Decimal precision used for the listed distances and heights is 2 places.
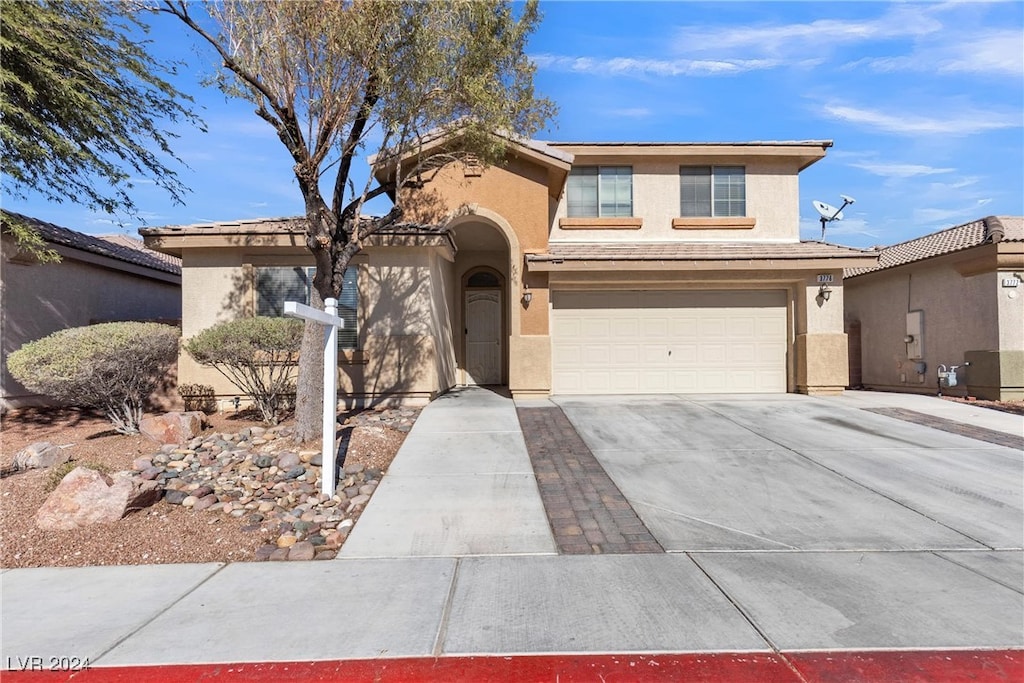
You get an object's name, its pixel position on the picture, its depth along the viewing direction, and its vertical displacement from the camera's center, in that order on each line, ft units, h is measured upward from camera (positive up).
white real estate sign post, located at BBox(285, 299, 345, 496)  20.01 -1.66
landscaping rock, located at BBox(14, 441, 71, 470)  23.16 -4.35
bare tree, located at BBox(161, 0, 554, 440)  23.90 +11.64
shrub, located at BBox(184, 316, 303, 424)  27.94 +0.09
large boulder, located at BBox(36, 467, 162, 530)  17.95 -4.78
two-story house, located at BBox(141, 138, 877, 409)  37.19 +4.91
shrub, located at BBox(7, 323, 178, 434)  24.67 -0.69
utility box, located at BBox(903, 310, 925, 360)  47.78 +0.78
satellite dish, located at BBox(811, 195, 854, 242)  56.49 +12.85
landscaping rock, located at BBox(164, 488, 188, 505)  19.81 -5.07
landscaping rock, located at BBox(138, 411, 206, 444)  26.66 -3.68
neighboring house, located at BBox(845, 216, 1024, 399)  40.60 +2.64
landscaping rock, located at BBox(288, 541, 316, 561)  16.31 -5.74
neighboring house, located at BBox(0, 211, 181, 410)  34.68 +4.14
